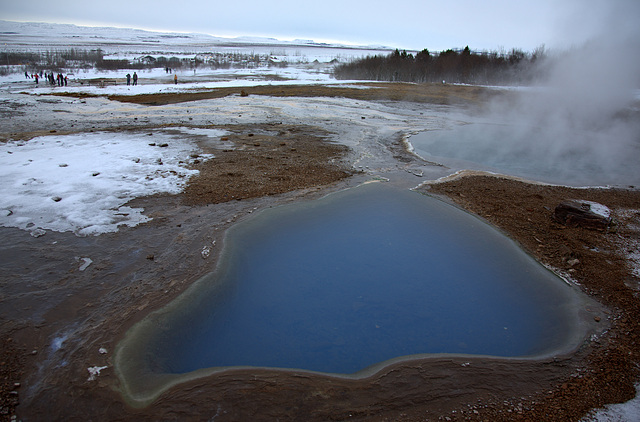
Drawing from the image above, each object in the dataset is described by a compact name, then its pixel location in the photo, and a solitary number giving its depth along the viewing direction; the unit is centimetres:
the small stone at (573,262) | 507
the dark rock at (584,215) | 596
